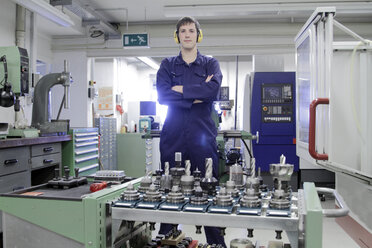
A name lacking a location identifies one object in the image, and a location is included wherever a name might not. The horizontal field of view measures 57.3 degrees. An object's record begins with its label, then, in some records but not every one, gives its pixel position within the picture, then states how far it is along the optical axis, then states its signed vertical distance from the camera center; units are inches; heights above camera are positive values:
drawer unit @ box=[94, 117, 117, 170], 226.1 -13.1
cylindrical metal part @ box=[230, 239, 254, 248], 46.1 -16.7
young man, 79.1 +3.9
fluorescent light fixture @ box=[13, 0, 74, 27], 141.4 +49.5
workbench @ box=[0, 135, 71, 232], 103.6 -13.0
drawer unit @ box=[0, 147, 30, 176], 102.5 -11.9
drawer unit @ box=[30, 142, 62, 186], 120.6 -14.3
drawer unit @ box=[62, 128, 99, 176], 147.4 -12.9
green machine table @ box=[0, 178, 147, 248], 42.1 -12.6
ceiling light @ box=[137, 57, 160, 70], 316.5 +59.1
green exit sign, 208.5 +50.6
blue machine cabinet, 178.7 +2.5
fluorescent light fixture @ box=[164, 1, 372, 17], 181.0 +61.2
